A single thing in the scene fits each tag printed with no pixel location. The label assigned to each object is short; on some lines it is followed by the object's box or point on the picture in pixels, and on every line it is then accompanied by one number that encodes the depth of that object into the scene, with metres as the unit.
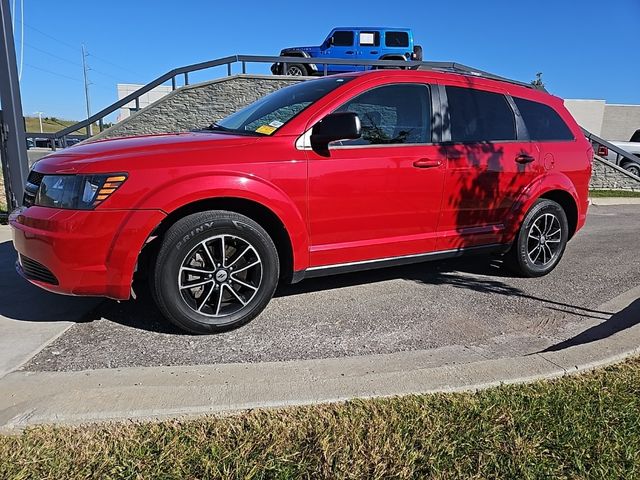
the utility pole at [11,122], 6.64
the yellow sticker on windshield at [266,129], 3.59
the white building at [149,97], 26.49
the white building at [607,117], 32.88
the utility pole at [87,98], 67.47
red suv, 3.11
